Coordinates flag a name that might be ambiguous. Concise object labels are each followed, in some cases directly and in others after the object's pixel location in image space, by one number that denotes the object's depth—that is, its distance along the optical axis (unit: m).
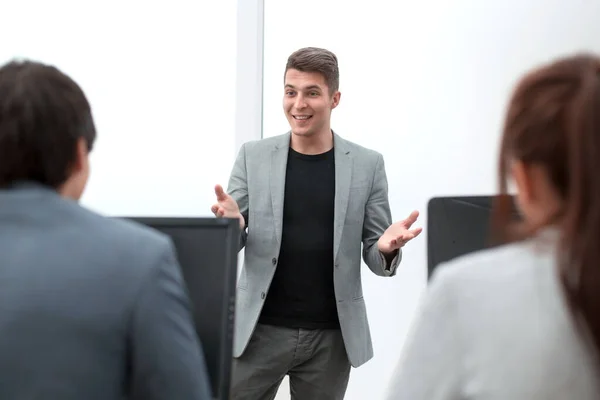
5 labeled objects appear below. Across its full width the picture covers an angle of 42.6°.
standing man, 2.35
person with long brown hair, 0.88
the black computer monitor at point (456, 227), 1.42
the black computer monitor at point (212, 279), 1.41
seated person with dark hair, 1.05
